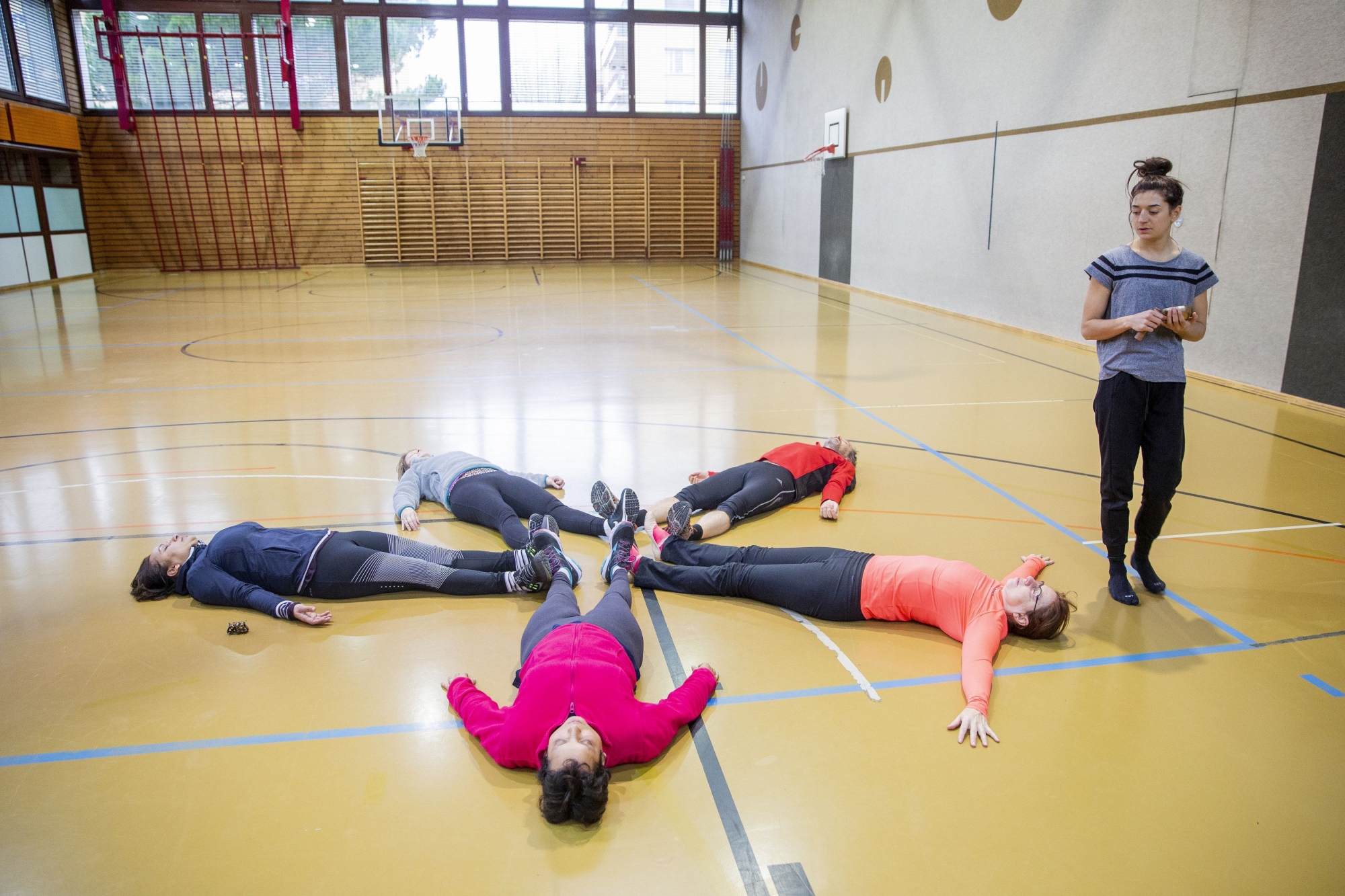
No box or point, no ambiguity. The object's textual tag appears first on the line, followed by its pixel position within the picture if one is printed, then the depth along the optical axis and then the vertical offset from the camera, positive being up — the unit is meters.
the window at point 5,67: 14.62 +2.79
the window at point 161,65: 17.25 +3.30
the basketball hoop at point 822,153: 14.12 +1.26
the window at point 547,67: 18.52 +3.48
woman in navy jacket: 3.28 -1.26
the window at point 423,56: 17.95 +3.59
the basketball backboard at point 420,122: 18.27 +2.30
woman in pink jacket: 2.12 -1.28
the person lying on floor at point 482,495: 3.91 -1.22
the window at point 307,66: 17.62 +3.36
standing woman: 2.97 -0.40
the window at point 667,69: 19.03 +3.54
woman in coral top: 2.93 -1.28
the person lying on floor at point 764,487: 3.93 -1.22
